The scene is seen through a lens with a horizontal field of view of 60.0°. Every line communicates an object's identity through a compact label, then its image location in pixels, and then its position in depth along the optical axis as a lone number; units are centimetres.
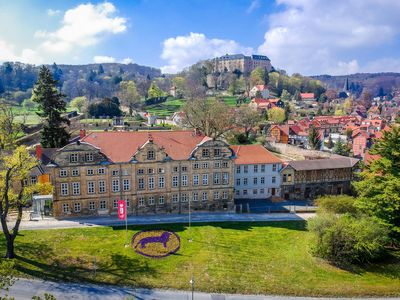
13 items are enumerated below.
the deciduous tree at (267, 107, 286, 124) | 12556
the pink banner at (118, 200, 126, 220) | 4169
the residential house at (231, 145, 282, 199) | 5909
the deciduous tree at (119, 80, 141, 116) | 13325
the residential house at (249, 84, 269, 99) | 17425
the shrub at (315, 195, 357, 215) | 4903
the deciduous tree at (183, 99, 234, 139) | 8138
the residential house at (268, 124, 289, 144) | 10048
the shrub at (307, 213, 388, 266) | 3891
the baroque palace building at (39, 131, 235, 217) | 4744
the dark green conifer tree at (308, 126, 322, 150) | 9469
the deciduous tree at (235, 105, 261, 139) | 8988
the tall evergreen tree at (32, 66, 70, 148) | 6212
